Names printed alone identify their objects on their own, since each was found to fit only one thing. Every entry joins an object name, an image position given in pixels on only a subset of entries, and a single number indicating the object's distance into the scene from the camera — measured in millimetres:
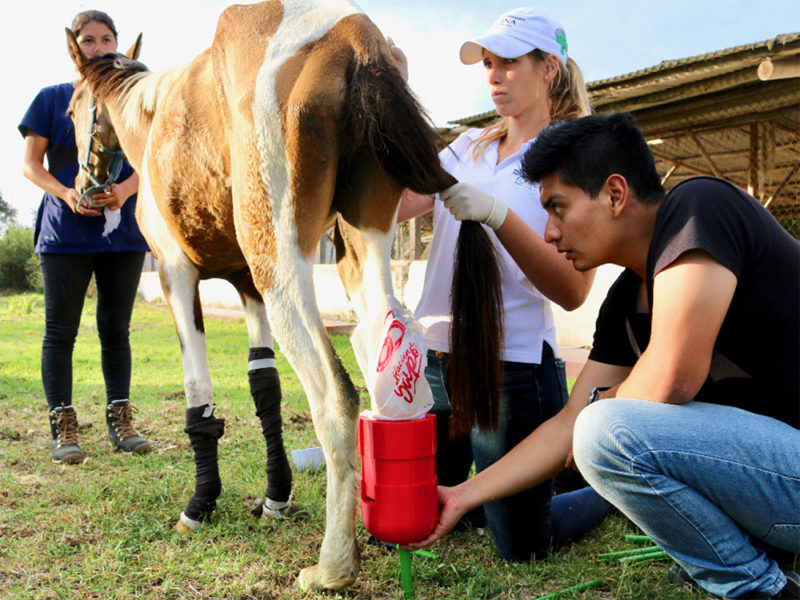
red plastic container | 1665
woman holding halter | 3441
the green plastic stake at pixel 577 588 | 1843
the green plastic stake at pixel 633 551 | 2121
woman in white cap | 2146
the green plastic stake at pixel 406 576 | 1829
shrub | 22438
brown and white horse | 1852
